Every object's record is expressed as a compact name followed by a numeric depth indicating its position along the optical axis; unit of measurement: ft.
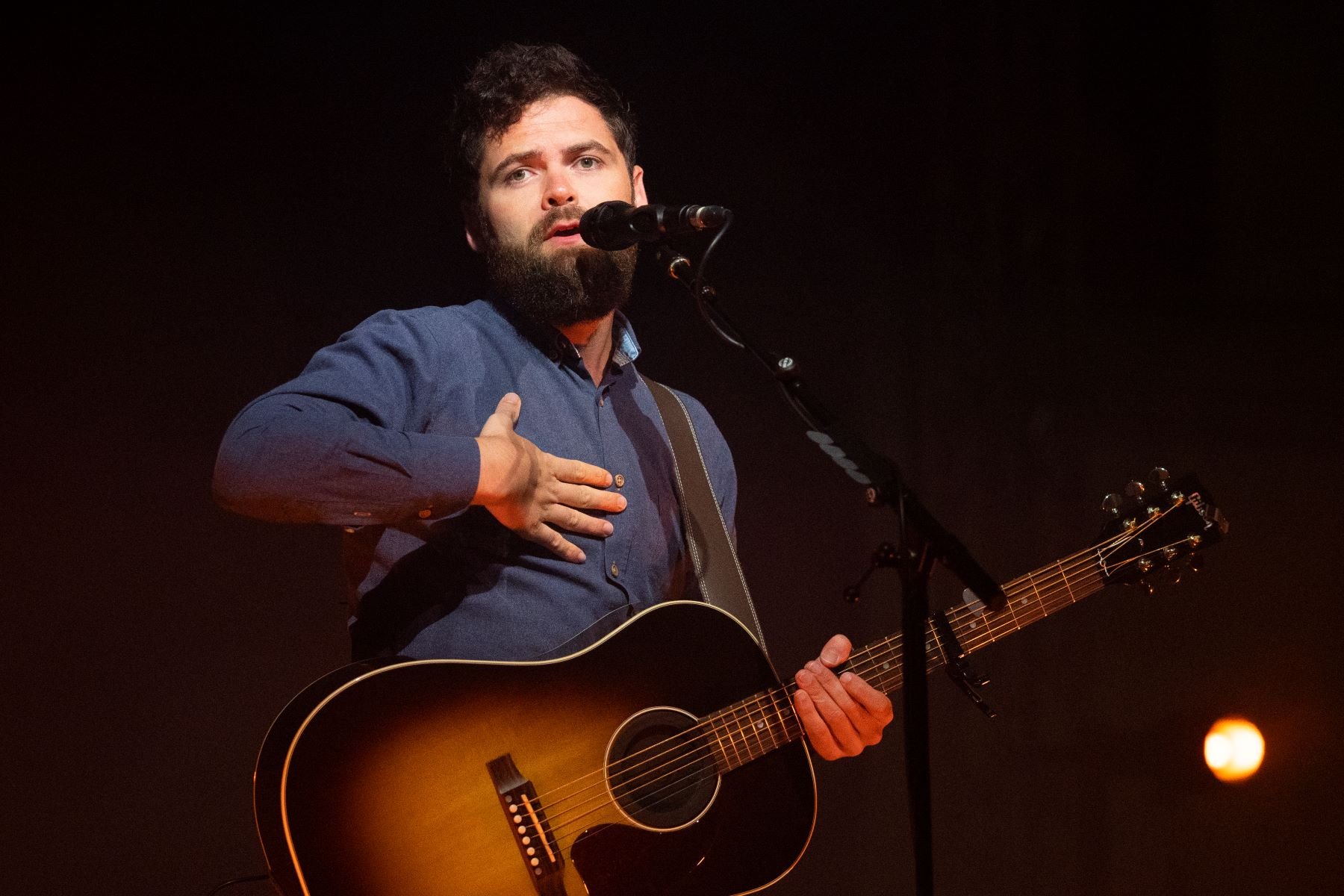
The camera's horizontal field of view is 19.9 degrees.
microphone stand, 12.44
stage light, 15.94
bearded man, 12.88
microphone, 12.67
